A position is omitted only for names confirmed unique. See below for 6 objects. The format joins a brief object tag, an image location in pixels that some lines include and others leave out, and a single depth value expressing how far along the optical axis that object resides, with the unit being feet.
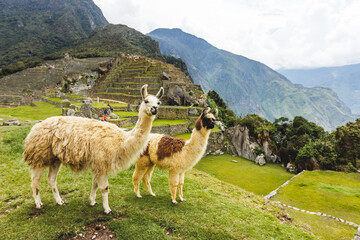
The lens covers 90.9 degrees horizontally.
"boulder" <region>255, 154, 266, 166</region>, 57.47
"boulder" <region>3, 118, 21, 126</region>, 25.11
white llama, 9.09
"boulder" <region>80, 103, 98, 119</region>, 35.81
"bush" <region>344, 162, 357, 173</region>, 36.91
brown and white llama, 11.15
